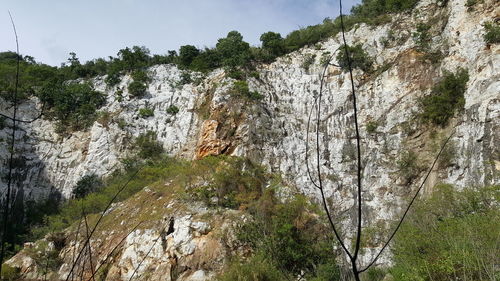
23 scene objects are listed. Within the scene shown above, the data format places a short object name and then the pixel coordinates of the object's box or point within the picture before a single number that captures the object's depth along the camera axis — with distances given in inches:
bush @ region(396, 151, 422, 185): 876.6
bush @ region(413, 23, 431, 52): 1051.7
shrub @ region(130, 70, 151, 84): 1359.5
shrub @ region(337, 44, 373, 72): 1133.7
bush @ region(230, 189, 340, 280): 711.7
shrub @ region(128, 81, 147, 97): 1326.3
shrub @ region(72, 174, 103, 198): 1103.6
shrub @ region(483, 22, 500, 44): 886.4
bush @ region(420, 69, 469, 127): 895.7
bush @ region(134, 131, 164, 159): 1166.3
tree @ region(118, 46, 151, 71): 1456.7
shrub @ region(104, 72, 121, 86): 1407.5
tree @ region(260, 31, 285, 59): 1366.9
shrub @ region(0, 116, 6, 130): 1184.9
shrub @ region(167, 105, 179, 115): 1267.2
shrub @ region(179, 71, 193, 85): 1344.7
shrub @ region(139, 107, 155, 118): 1268.5
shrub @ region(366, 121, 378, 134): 991.0
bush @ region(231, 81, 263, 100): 1143.0
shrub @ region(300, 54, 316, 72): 1267.6
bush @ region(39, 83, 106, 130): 1301.7
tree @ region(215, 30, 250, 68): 1287.6
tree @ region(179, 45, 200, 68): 1435.8
